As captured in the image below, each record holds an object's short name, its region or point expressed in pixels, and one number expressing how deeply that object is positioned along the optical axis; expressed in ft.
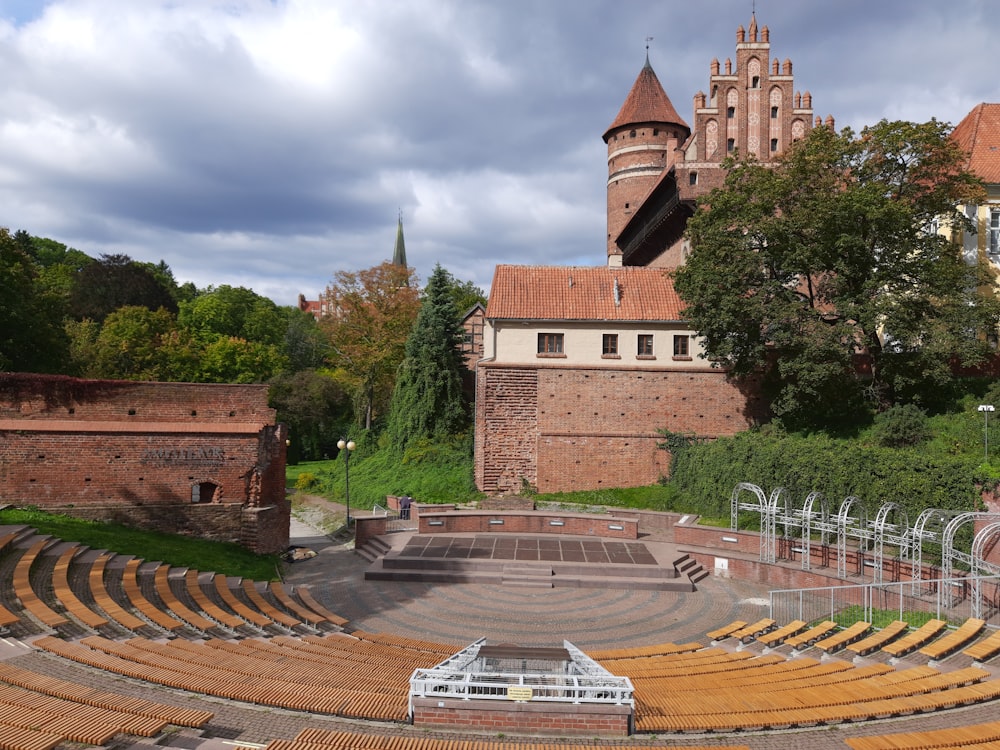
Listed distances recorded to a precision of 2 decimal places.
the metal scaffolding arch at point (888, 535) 46.68
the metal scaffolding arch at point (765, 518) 55.83
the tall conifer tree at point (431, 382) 97.25
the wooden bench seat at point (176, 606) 36.40
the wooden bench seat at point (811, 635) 37.93
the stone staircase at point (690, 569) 57.31
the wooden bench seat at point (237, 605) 39.65
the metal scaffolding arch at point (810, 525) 53.11
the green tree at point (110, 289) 140.46
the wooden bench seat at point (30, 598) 31.14
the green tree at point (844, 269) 64.03
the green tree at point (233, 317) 173.68
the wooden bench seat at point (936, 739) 21.12
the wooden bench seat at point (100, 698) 20.61
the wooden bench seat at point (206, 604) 37.97
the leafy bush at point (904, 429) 63.72
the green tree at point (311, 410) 144.25
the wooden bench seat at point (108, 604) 33.50
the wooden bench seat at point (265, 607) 40.91
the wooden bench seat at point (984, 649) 32.37
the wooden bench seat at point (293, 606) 42.68
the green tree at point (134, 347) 108.37
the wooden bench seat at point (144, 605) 35.33
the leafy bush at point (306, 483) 105.57
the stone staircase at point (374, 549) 62.85
